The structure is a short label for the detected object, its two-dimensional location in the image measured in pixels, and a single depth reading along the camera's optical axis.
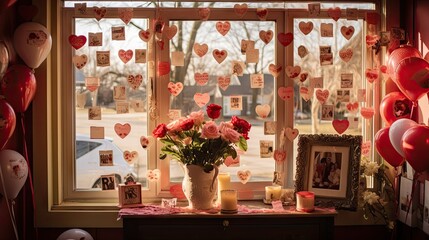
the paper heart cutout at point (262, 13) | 3.34
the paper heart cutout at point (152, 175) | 3.34
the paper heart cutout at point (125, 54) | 3.32
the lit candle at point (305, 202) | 3.02
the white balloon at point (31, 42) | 2.99
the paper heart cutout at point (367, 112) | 3.38
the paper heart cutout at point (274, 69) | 3.37
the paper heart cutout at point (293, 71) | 3.37
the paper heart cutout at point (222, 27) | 3.34
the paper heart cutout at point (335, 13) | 3.36
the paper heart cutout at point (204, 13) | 3.32
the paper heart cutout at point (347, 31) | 3.40
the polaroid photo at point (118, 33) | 3.31
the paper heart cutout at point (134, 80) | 3.34
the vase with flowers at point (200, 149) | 3.01
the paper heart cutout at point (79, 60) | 3.31
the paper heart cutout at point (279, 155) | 3.39
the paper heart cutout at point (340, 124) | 3.39
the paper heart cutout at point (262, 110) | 3.41
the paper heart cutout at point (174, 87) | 3.34
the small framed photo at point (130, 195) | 3.10
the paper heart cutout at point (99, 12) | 3.29
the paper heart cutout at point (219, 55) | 3.36
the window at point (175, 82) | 3.35
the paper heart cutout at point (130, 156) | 3.36
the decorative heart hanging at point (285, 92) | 3.37
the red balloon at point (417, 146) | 2.63
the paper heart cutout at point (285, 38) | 3.35
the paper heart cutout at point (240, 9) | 3.33
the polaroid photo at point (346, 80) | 3.40
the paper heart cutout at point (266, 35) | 3.37
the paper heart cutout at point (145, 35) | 3.31
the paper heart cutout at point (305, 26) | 3.37
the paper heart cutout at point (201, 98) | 3.36
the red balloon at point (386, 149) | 3.06
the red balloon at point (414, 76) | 2.81
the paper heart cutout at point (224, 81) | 3.36
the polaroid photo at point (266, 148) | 3.41
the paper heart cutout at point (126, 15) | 3.31
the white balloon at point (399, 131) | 2.84
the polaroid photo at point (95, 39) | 3.31
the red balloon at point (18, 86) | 2.85
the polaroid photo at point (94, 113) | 3.33
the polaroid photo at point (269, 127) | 3.40
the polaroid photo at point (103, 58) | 3.32
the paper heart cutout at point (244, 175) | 3.39
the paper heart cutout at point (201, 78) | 3.35
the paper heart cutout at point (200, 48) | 3.35
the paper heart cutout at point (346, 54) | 3.39
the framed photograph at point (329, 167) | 3.17
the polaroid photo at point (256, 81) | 3.38
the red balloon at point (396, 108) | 3.16
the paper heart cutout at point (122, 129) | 3.34
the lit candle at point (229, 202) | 2.98
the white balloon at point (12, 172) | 2.78
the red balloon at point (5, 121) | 2.67
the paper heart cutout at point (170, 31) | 3.33
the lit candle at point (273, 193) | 3.24
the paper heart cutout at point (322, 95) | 3.39
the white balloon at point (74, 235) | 3.04
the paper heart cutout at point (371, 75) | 3.38
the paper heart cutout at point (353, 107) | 3.41
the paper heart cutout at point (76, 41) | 3.29
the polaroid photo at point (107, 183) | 3.33
